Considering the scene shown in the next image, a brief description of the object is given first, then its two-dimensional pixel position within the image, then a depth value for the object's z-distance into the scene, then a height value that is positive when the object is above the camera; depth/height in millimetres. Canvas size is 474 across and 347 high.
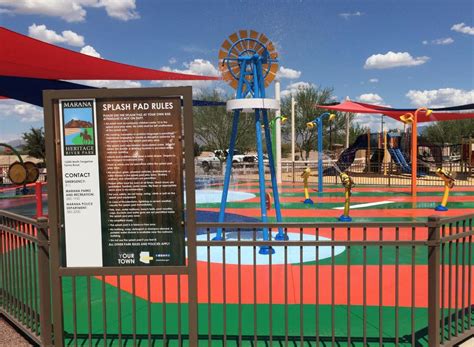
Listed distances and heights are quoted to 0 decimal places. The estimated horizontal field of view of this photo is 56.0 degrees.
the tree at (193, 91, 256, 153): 40844 +2596
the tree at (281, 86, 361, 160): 48938 +4536
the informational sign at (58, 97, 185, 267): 3482 -187
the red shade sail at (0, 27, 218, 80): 7801 +1976
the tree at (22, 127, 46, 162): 50844 +1719
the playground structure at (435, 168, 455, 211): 12871 -1024
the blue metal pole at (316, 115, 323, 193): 18250 +50
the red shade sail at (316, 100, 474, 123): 23764 +2321
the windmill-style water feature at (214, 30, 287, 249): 7887 +1481
